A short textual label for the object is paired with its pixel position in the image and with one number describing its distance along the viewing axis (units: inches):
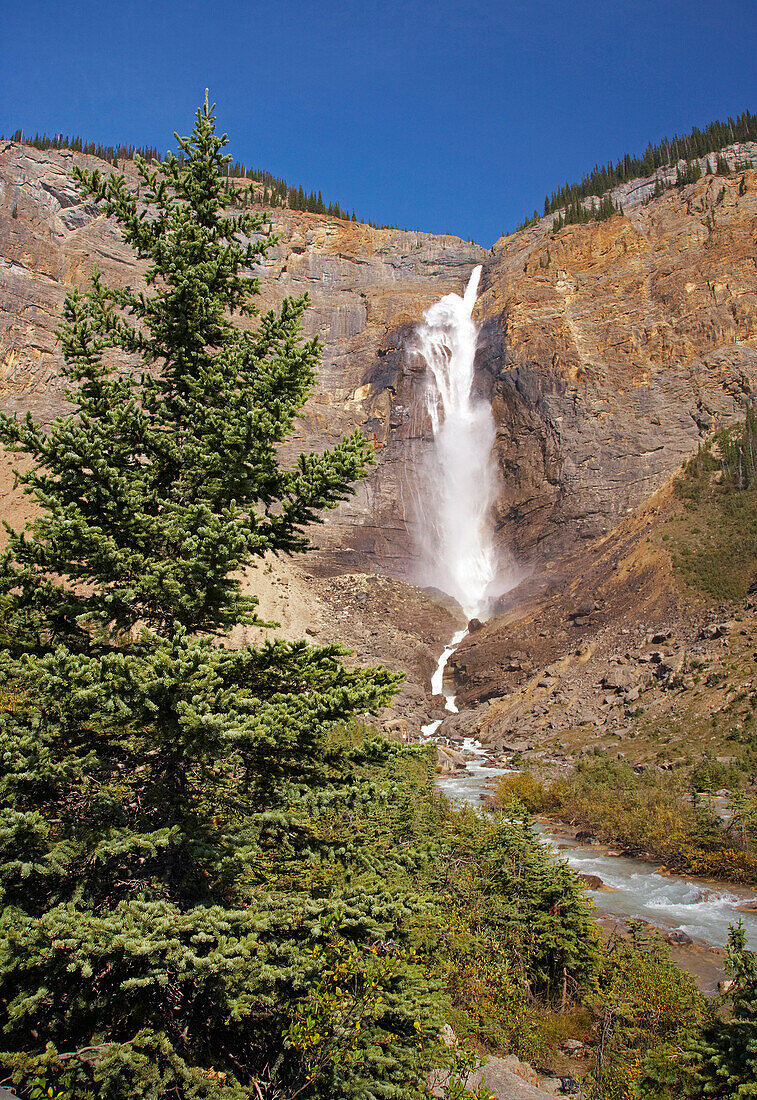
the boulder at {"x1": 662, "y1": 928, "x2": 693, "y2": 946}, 558.6
